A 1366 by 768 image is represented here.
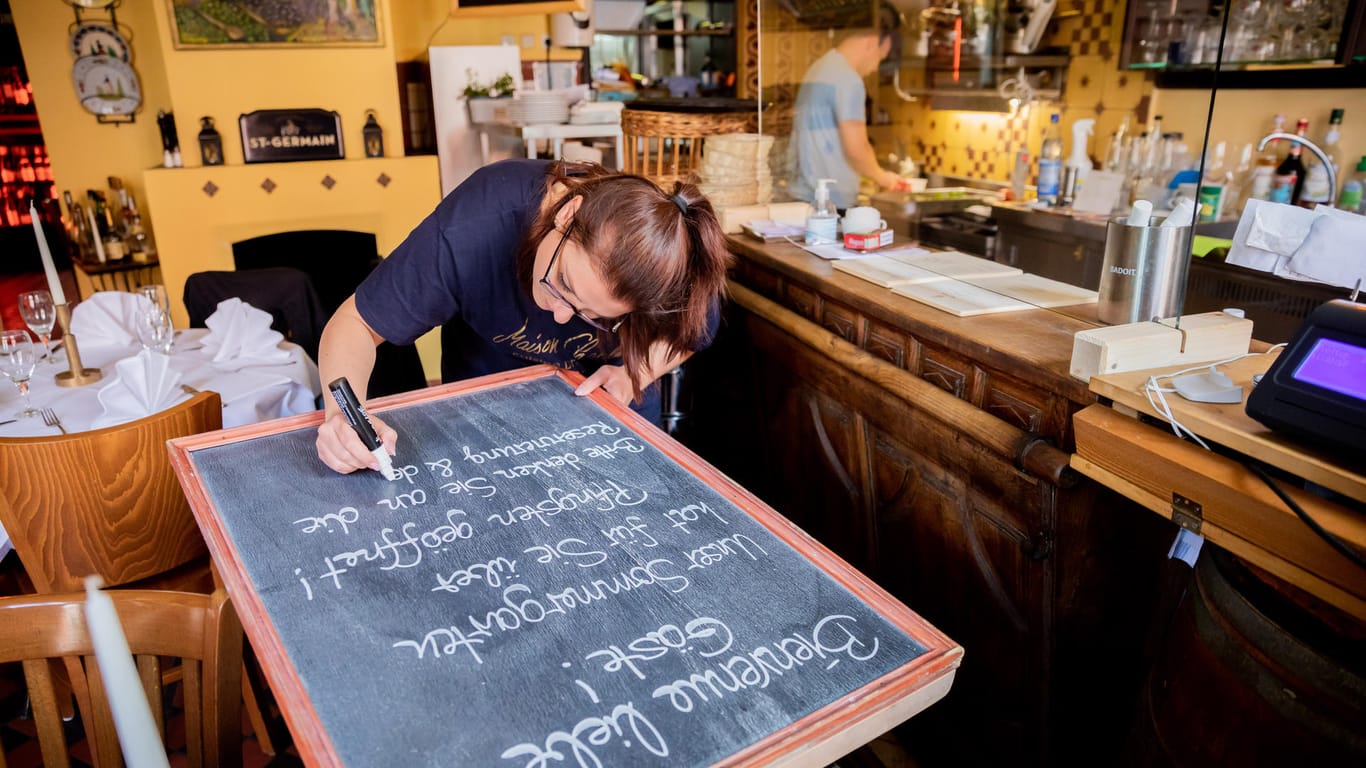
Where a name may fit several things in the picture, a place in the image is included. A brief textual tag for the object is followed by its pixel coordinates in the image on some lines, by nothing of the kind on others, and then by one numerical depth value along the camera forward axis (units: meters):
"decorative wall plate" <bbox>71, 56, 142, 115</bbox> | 5.00
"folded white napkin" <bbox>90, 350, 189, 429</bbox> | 2.27
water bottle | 3.97
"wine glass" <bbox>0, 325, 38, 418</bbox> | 2.32
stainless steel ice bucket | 1.58
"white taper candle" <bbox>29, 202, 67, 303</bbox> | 2.29
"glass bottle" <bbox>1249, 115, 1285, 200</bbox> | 3.41
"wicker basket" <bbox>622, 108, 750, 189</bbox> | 3.07
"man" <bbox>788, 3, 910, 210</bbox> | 3.92
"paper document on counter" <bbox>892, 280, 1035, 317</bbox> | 1.88
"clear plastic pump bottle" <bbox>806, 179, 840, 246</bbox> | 2.65
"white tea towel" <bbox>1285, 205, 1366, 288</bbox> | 1.51
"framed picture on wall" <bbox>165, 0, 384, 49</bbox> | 4.74
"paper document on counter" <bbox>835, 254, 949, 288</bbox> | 2.15
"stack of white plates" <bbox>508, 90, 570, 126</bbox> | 4.66
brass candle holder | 2.51
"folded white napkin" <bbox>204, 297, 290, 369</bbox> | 2.73
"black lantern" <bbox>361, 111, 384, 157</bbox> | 5.23
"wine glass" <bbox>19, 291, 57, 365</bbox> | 2.56
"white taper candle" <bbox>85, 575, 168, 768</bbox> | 0.40
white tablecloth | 2.37
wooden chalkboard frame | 0.94
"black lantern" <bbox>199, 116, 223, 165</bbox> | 4.87
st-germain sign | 4.97
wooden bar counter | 1.61
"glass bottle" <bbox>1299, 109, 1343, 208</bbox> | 3.27
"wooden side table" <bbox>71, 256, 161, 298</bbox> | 5.18
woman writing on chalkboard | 1.56
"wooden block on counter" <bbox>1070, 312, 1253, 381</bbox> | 1.40
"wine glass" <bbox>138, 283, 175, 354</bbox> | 2.67
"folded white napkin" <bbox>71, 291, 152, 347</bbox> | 2.92
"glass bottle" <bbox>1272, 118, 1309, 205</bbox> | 3.35
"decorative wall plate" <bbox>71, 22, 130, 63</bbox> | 4.95
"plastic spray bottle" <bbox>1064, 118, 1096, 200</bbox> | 3.97
